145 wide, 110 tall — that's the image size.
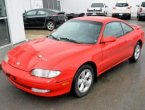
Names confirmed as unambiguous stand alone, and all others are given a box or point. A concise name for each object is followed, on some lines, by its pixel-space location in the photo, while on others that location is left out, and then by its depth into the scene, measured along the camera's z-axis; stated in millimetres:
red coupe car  3855
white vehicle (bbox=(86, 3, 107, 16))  22516
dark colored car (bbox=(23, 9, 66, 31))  14312
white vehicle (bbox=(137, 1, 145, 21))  19094
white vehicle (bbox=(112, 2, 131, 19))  21531
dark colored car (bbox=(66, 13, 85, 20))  22441
